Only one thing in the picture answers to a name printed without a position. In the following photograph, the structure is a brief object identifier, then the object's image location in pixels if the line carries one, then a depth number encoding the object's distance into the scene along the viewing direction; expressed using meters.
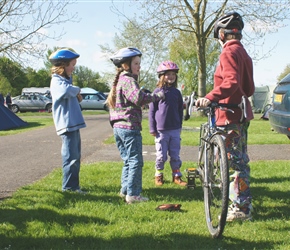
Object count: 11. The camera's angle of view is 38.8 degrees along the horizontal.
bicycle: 3.38
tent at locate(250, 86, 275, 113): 37.34
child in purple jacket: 5.95
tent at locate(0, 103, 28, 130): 17.38
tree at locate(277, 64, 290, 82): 85.06
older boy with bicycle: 4.02
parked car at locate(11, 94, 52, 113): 40.16
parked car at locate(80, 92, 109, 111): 42.00
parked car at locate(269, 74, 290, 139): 7.71
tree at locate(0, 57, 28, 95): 23.27
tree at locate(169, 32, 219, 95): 49.18
